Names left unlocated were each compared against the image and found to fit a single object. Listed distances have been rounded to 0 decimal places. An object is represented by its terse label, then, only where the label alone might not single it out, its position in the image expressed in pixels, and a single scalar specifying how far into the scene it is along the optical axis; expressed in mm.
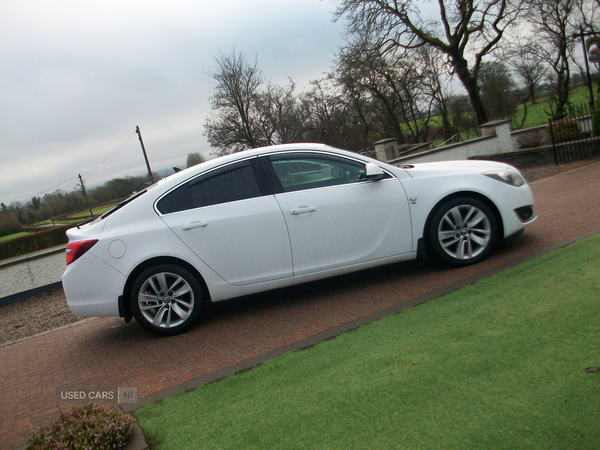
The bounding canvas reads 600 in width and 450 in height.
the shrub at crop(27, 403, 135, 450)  3047
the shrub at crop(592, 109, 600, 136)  14384
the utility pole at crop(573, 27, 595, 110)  24259
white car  5273
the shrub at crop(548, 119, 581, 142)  14344
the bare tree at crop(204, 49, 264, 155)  28078
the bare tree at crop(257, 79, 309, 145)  28781
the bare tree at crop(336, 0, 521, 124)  23688
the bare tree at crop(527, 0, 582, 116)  25439
